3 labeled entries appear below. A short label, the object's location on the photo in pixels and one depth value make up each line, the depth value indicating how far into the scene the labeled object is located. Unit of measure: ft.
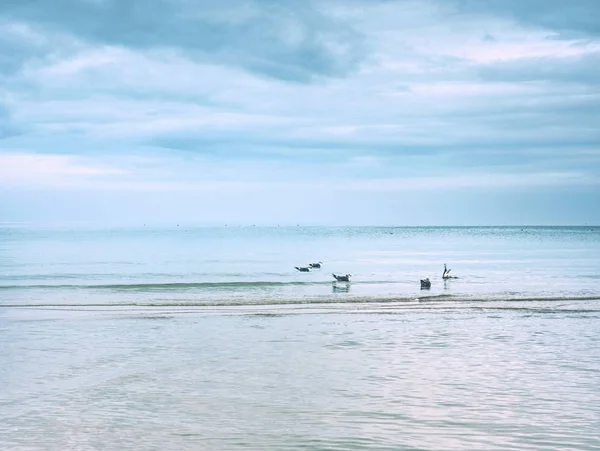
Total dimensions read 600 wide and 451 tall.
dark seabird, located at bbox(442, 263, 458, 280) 186.60
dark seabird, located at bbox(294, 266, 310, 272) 216.58
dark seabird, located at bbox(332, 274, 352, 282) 181.39
